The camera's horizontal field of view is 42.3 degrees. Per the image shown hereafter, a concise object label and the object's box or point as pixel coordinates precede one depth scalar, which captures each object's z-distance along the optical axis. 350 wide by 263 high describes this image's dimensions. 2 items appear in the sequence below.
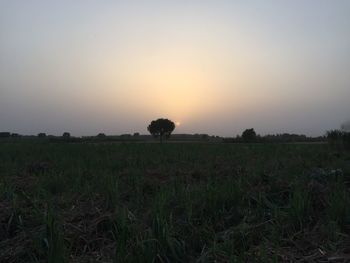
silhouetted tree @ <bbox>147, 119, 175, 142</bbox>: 78.19
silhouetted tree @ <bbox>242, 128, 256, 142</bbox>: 53.12
